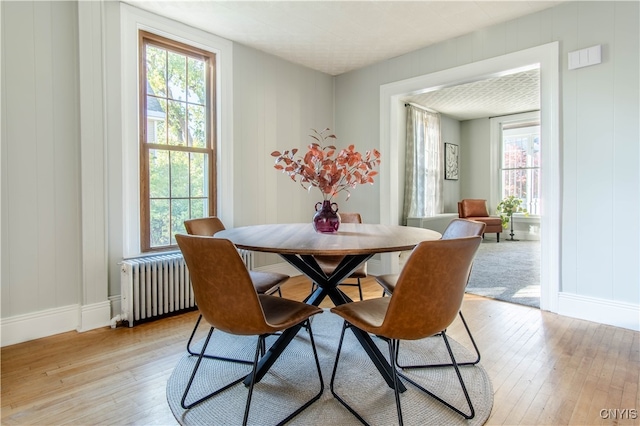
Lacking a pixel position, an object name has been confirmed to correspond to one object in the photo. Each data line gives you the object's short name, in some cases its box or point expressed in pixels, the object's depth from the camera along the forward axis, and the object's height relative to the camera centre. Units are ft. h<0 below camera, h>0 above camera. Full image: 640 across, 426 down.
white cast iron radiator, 8.97 -2.14
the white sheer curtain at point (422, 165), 20.42 +2.66
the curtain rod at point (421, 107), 20.76 +6.35
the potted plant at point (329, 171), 7.02 +0.77
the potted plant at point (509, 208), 24.50 -0.12
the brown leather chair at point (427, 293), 4.42 -1.17
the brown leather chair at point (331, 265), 8.62 -1.47
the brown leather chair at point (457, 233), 6.71 -0.55
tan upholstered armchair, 23.82 -0.46
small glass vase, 7.32 -0.24
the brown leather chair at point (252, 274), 7.37 -1.57
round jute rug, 5.17 -3.11
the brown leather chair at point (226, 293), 4.57 -1.17
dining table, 5.36 -0.61
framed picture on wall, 25.09 +3.43
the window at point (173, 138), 10.12 +2.25
